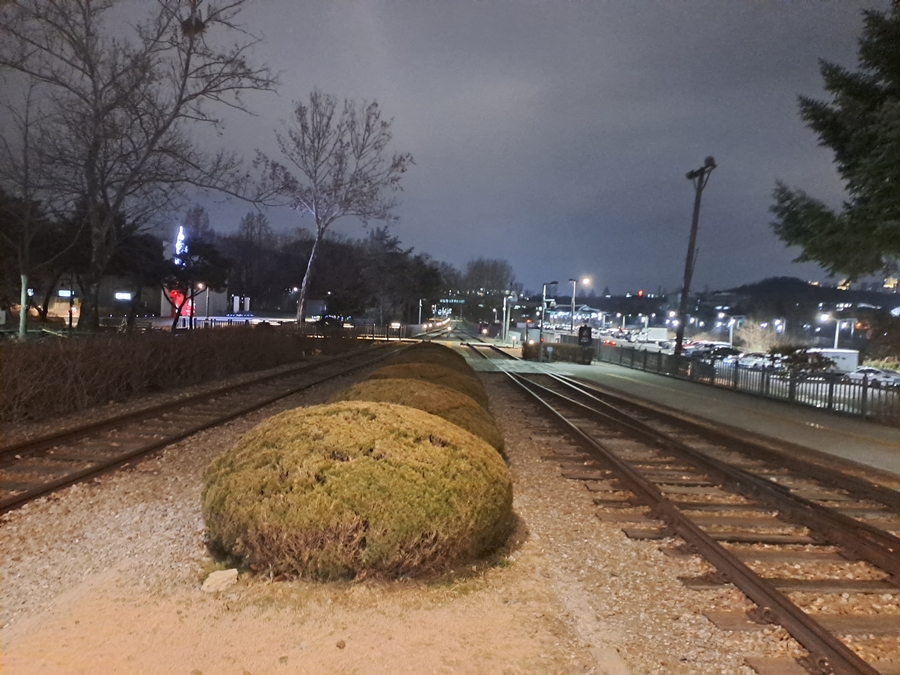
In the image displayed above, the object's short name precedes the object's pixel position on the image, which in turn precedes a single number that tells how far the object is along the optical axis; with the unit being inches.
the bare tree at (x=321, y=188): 1644.9
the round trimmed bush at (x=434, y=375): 482.6
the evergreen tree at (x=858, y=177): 589.6
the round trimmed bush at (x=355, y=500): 212.5
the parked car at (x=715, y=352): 2344.9
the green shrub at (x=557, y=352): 1883.6
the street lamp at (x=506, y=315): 3408.5
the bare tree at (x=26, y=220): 983.0
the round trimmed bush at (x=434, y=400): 348.5
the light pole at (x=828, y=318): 2470.0
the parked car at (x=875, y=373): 1282.0
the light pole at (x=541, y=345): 1941.1
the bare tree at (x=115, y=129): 901.2
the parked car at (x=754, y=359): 1615.4
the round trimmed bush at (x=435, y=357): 681.0
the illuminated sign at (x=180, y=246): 1897.1
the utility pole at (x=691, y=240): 1278.3
